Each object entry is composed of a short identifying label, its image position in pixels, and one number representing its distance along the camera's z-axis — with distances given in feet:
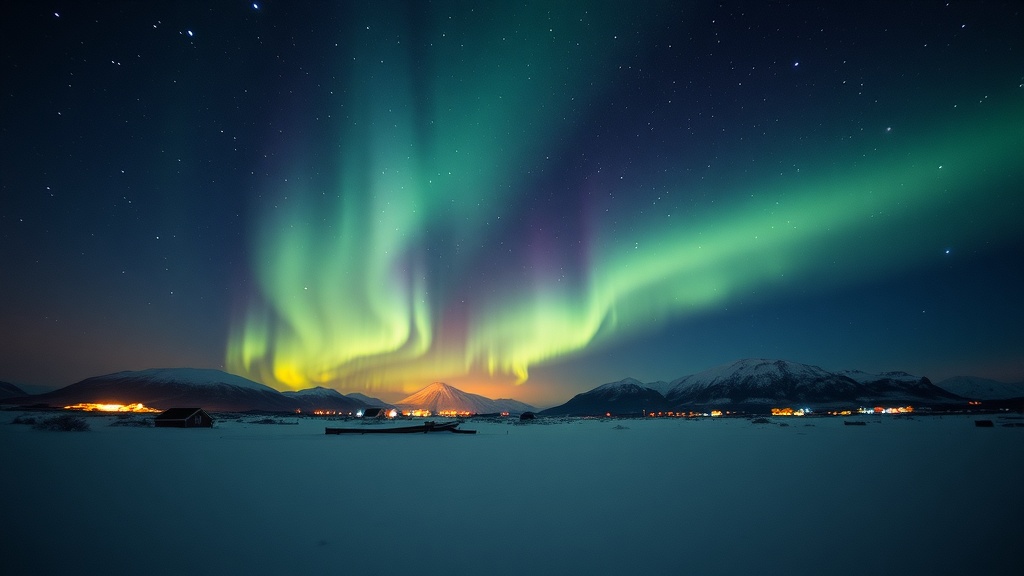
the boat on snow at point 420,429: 132.87
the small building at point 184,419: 131.64
